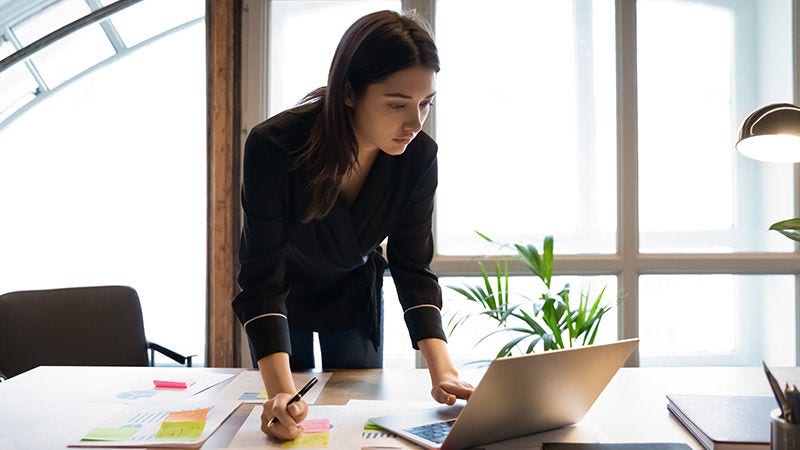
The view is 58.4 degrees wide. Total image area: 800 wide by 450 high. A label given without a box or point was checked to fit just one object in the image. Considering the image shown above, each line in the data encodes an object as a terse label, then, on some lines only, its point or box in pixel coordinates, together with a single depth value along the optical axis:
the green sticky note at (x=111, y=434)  1.13
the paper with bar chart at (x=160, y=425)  1.11
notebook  1.03
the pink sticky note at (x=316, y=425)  1.17
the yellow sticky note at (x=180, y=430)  1.13
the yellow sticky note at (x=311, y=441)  1.09
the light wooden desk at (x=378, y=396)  1.16
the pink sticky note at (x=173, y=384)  1.48
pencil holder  0.86
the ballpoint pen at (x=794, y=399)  0.87
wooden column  3.32
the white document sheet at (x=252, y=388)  1.37
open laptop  1.02
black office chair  2.22
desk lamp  1.11
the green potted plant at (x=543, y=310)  2.93
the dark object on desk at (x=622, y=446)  1.06
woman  1.33
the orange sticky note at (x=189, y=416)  1.22
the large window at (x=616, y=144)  3.46
